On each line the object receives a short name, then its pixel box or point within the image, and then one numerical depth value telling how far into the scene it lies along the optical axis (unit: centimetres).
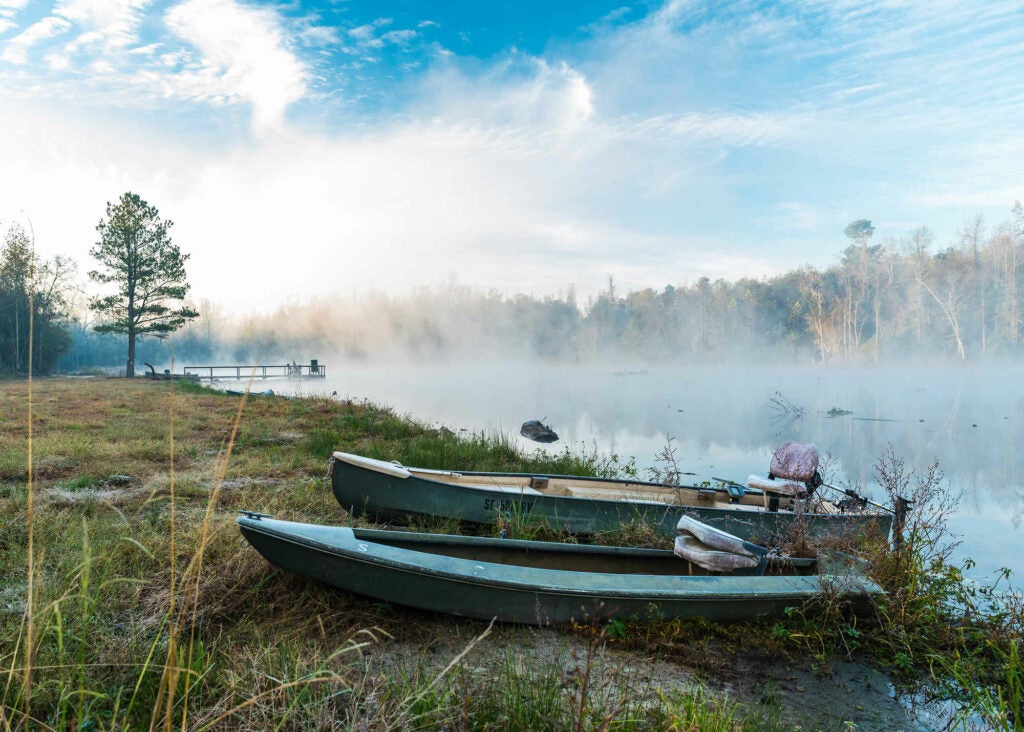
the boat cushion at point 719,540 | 446
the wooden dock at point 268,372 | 4172
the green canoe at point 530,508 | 567
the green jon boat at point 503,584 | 357
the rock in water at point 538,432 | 1683
